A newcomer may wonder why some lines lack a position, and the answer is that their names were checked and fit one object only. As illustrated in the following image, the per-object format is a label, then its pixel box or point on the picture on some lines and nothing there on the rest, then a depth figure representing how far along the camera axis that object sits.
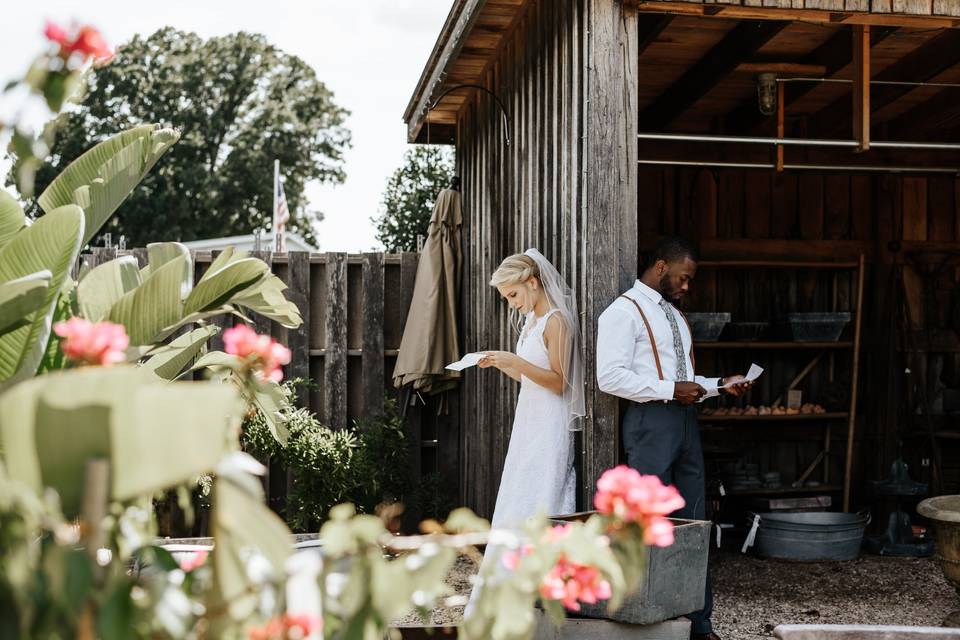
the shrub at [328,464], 6.47
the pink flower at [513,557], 1.61
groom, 4.03
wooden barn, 6.03
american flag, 16.45
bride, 4.36
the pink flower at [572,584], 1.67
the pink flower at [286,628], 1.42
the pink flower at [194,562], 1.78
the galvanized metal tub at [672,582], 3.42
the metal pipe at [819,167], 5.23
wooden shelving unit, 7.36
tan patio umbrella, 6.79
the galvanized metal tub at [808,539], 6.47
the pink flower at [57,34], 1.68
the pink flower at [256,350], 1.80
